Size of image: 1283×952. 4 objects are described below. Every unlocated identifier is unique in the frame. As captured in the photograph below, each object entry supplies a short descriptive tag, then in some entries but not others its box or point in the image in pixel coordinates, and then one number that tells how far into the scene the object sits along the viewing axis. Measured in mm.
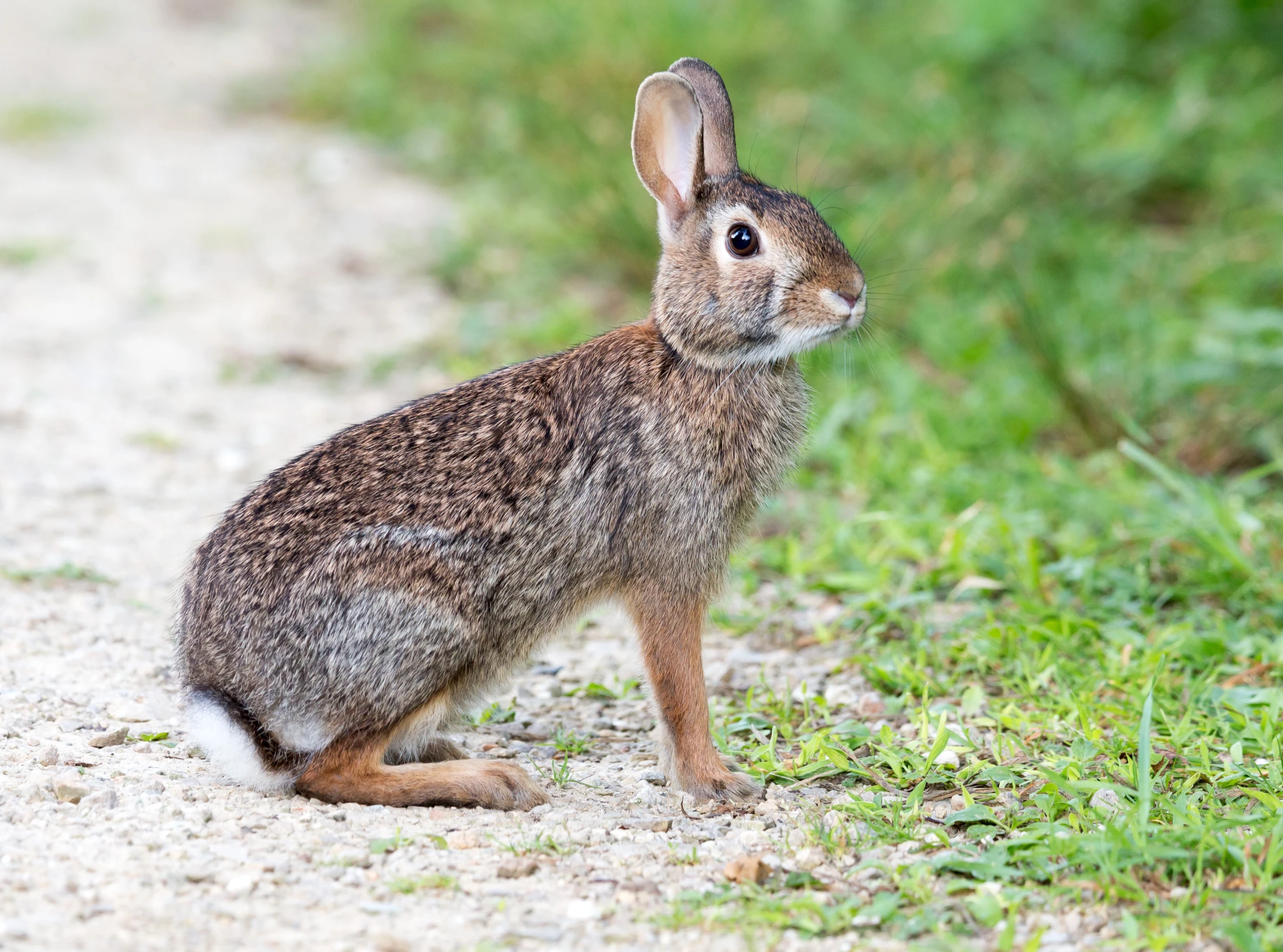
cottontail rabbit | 7074
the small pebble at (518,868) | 6199
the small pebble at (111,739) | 7410
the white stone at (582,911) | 5887
